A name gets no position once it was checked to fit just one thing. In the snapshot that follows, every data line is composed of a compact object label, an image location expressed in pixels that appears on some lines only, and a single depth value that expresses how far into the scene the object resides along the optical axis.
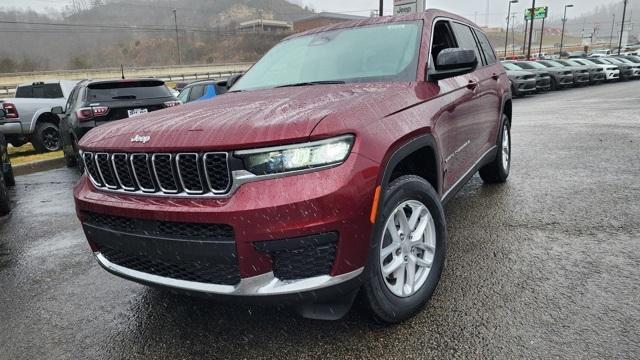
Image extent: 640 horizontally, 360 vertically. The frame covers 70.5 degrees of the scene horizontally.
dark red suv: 2.02
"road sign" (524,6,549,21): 67.06
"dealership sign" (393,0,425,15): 12.83
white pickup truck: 10.45
